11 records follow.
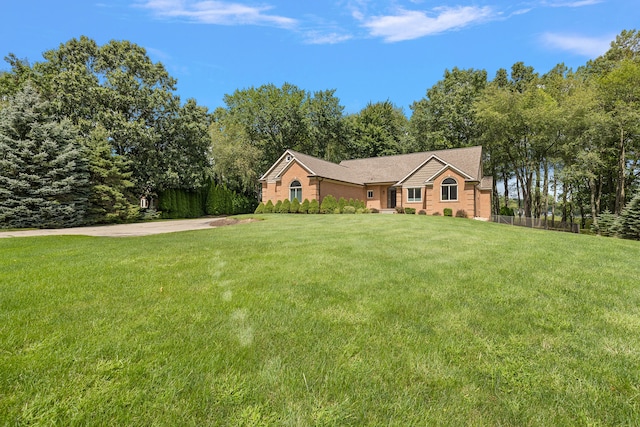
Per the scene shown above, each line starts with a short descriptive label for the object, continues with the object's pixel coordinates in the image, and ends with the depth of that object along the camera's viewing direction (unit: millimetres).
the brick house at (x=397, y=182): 22719
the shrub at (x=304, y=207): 23203
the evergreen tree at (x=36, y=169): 16078
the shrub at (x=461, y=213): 22088
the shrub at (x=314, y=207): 22942
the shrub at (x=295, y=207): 23516
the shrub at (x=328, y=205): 22953
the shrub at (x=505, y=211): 34638
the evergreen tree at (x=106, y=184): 20031
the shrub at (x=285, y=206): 23842
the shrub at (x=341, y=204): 23131
